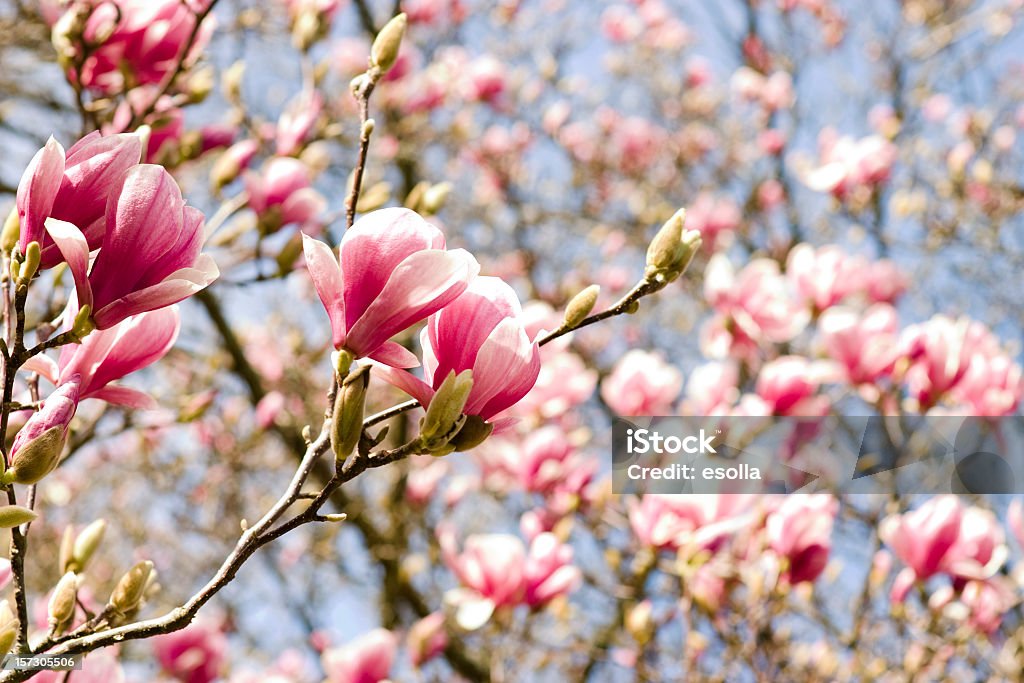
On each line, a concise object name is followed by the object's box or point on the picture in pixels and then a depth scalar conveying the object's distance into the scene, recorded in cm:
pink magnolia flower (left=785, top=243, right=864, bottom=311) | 262
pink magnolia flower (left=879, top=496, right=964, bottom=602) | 197
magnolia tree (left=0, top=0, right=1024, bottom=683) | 122
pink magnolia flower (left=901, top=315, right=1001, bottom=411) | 223
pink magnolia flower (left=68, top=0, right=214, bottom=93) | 158
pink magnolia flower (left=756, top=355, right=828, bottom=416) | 229
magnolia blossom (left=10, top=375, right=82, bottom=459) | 121
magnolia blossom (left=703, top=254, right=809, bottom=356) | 252
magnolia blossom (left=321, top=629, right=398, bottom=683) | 193
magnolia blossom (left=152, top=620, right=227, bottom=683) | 196
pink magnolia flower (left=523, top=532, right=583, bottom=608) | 204
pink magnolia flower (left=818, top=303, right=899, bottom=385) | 232
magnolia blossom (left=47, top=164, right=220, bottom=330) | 121
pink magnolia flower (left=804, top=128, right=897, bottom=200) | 371
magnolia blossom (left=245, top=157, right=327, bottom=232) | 181
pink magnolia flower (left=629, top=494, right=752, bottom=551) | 189
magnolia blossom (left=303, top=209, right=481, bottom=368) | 121
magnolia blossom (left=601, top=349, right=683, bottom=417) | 245
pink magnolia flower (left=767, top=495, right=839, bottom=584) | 194
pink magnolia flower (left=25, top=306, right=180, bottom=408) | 128
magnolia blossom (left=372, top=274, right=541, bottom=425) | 122
